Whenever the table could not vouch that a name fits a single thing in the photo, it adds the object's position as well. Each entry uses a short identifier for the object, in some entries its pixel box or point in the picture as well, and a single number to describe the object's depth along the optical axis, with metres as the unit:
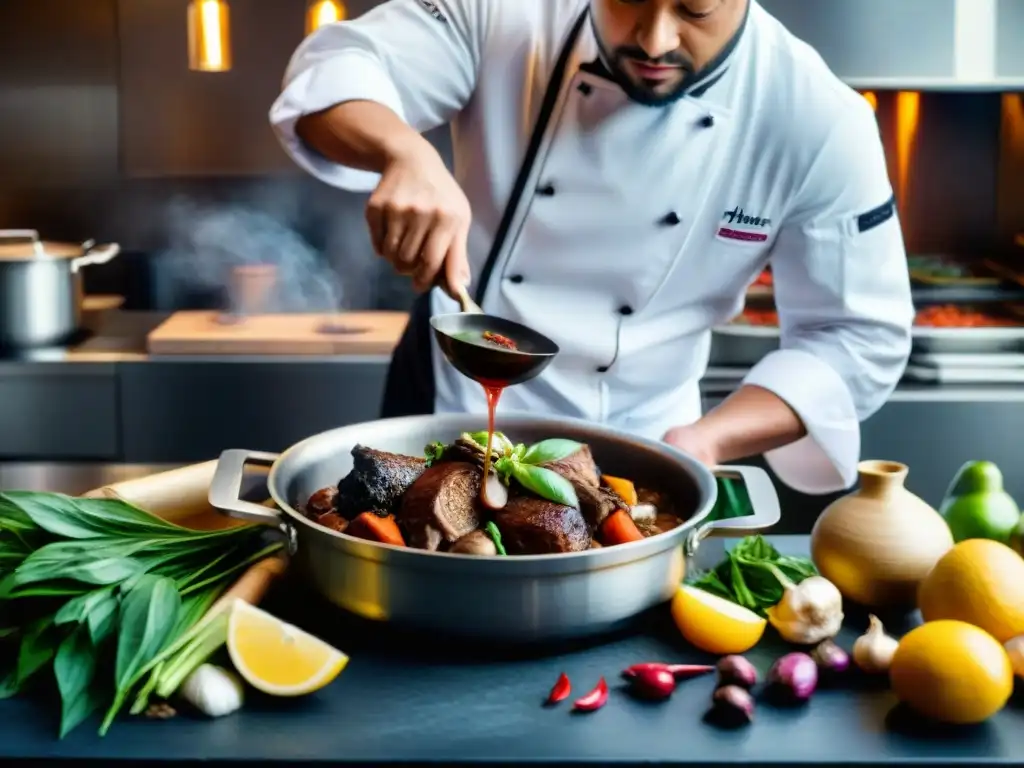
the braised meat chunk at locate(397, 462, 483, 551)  1.15
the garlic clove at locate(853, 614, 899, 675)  1.10
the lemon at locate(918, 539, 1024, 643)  1.10
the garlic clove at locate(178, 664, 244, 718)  1.01
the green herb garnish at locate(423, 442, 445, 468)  1.29
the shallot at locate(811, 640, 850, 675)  1.10
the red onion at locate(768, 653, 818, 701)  1.04
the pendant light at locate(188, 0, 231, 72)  2.99
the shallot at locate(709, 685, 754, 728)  1.01
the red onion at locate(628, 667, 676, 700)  1.05
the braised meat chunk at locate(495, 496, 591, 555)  1.13
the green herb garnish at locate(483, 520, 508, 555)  1.16
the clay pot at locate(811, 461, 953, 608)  1.21
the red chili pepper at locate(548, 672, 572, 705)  1.05
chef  1.75
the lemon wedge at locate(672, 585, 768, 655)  1.13
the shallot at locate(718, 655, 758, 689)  1.06
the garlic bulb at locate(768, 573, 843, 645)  1.14
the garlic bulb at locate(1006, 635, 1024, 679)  1.07
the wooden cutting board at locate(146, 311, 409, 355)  3.04
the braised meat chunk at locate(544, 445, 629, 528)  1.23
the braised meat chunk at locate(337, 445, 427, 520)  1.22
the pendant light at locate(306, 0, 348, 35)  3.02
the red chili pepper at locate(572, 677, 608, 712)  1.04
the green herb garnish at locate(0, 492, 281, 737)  1.03
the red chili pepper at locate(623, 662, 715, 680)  1.07
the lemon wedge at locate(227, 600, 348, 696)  1.03
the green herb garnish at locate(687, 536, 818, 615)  1.22
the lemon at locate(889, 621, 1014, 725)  1.00
